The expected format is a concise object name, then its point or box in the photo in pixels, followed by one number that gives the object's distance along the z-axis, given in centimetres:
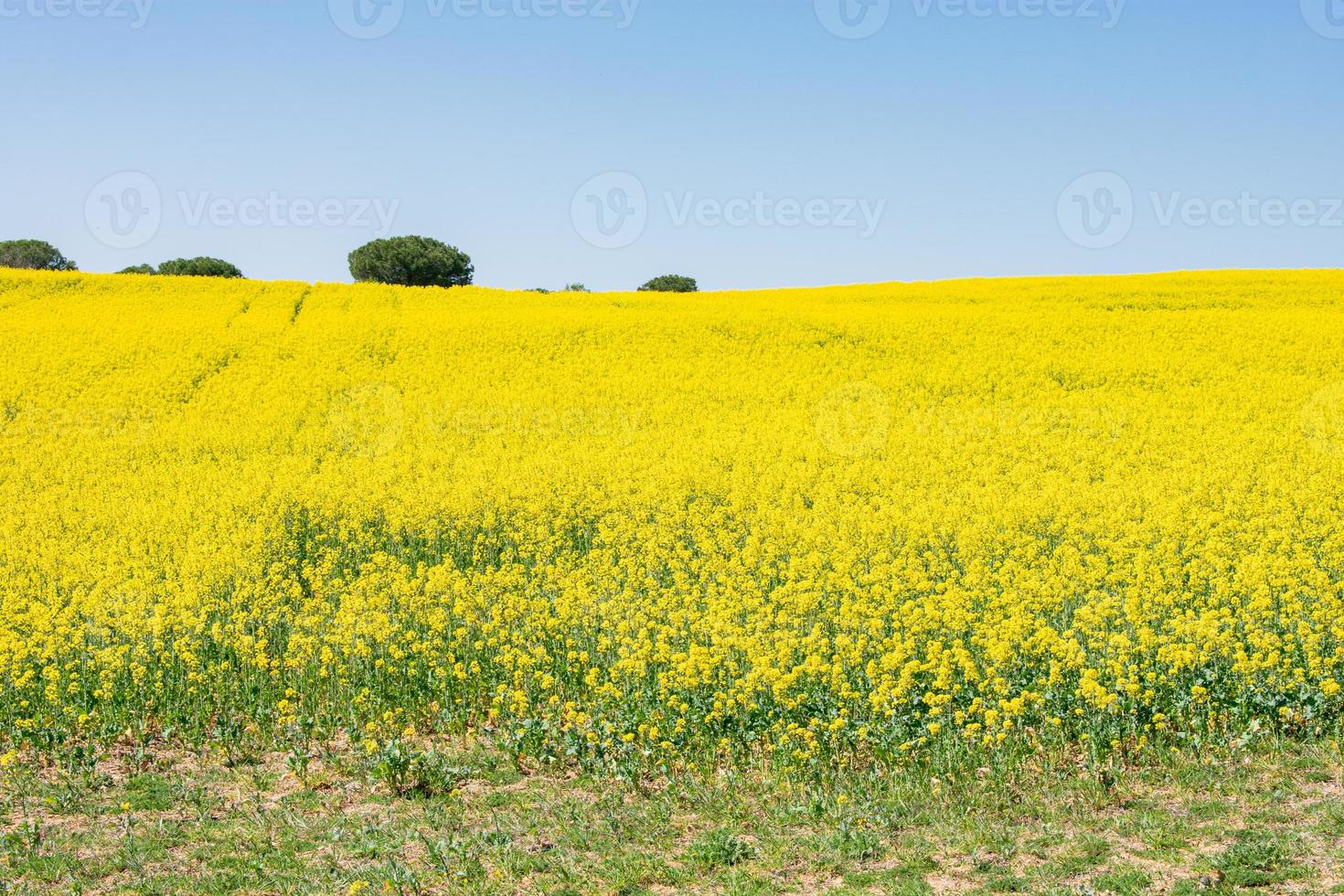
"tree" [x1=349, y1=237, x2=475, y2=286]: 7119
